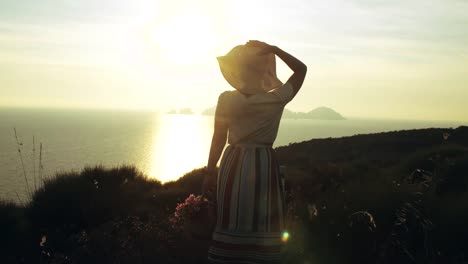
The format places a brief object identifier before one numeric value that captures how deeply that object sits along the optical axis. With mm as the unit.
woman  3361
